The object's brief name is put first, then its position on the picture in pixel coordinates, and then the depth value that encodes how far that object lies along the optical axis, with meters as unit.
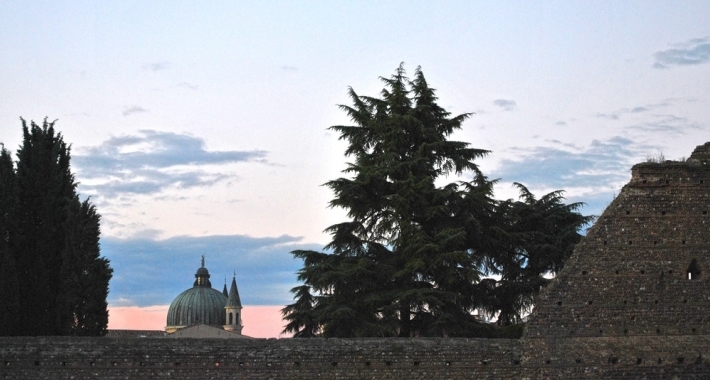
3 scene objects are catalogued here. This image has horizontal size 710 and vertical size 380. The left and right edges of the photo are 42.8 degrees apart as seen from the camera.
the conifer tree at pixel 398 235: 25.62
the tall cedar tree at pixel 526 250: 28.67
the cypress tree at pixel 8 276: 23.62
